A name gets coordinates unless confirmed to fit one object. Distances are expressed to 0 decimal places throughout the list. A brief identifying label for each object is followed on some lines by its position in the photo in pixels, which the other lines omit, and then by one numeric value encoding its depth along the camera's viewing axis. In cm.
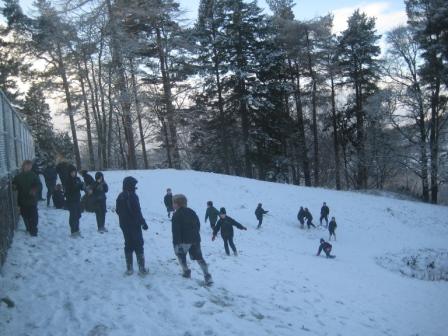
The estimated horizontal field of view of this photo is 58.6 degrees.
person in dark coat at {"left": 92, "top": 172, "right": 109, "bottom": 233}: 1130
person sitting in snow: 2070
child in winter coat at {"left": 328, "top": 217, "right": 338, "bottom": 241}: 1914
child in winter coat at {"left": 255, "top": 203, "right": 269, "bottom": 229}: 1909
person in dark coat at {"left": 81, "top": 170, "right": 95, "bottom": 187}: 1230
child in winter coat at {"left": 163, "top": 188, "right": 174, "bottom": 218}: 1748
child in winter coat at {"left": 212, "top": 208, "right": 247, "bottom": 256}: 1238
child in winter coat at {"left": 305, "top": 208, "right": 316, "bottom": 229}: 2052
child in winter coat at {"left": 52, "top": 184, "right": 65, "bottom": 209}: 1428
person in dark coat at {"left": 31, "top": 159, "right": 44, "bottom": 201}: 1535
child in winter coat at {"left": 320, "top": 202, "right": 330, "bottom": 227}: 2134
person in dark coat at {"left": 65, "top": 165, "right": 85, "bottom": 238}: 1040
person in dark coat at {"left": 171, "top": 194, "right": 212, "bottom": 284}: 779
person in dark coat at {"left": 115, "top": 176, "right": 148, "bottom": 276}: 770
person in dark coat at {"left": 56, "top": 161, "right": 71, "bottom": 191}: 1073
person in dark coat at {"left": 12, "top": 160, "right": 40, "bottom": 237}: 935
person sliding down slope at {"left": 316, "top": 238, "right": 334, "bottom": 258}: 1547
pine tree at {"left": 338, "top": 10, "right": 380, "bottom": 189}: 3212
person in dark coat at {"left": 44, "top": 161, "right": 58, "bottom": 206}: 1507
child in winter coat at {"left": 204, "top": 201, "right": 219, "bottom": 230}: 1543
